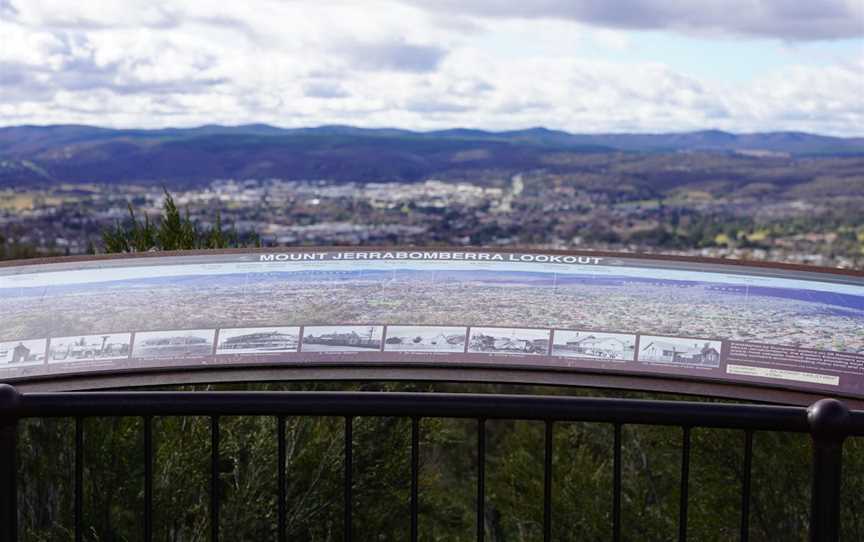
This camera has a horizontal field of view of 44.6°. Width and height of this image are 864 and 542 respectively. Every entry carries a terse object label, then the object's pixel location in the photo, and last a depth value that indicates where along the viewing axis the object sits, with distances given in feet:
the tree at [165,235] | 30.35
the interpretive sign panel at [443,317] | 13.09
